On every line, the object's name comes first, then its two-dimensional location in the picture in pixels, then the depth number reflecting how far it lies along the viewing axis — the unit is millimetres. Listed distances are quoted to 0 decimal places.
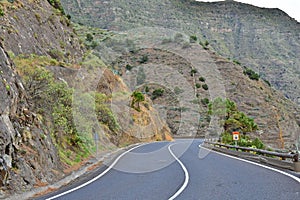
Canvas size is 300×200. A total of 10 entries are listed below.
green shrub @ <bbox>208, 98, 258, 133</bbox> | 46281
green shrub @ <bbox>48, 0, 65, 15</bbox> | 52172
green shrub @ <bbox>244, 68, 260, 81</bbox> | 90312
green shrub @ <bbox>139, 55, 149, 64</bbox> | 93000
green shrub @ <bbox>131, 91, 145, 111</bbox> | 53906
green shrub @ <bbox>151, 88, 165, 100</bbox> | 81069
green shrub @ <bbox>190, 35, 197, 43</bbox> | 110925
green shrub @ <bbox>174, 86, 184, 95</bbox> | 82094
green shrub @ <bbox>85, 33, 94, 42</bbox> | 87244
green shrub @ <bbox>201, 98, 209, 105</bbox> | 79575
